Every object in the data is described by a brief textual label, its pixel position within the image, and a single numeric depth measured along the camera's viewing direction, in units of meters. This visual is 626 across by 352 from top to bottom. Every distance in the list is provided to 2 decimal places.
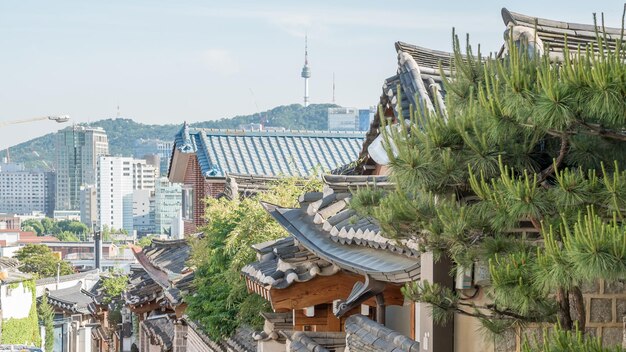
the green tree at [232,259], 18.56
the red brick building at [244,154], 34.75
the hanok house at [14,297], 66.94
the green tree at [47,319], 74.00
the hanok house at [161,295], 26.61
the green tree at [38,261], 104.69
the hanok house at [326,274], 11.91
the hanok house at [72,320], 67.06
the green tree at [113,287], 51.56
